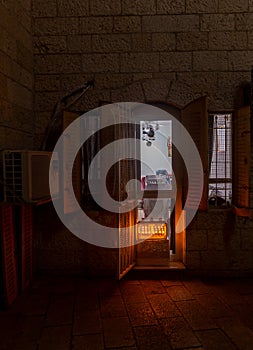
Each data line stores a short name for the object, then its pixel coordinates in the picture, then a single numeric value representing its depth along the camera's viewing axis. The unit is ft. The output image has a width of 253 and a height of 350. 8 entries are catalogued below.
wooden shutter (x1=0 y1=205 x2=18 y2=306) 9.99
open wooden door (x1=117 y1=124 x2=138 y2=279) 12.10
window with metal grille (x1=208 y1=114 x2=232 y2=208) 13.14
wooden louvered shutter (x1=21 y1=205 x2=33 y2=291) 11.43
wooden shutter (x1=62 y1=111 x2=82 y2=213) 12.01
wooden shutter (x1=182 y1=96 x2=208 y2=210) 11.43
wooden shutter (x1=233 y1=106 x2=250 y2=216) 11.60
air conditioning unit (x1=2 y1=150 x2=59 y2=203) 9.45
